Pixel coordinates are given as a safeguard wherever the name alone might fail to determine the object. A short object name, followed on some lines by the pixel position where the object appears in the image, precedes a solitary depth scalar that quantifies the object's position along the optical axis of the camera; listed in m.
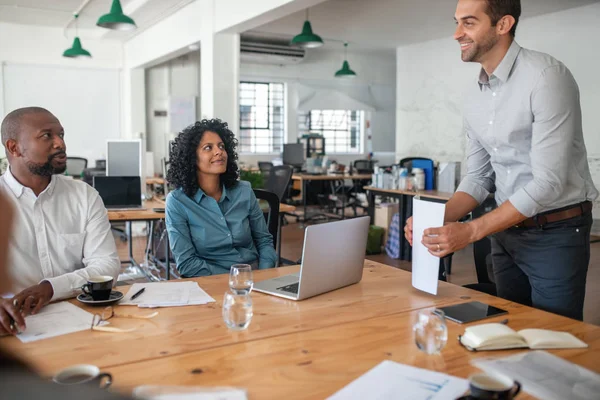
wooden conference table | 1.25
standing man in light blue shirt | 1.86
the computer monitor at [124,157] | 4.81
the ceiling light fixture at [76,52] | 7.51
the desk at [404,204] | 6.03
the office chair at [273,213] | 3.46
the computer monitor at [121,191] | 4.44
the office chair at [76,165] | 7.99
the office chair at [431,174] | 6.26
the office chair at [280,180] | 6.16
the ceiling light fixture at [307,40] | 6.96
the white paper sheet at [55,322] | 1.50
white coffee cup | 1.10
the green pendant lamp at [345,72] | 9.54
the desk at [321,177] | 8.73
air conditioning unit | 9.70
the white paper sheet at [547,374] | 1.13
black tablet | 1.64
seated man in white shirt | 2.18
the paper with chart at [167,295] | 1.79
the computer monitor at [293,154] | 10.32
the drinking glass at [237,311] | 1.54
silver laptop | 1.83
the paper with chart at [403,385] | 1.14
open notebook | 1.39
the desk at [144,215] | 4.07
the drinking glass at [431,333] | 1.37
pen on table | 1.85
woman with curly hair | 2.60
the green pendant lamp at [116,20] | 5.52
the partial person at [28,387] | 0.42
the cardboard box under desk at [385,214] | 6.78
